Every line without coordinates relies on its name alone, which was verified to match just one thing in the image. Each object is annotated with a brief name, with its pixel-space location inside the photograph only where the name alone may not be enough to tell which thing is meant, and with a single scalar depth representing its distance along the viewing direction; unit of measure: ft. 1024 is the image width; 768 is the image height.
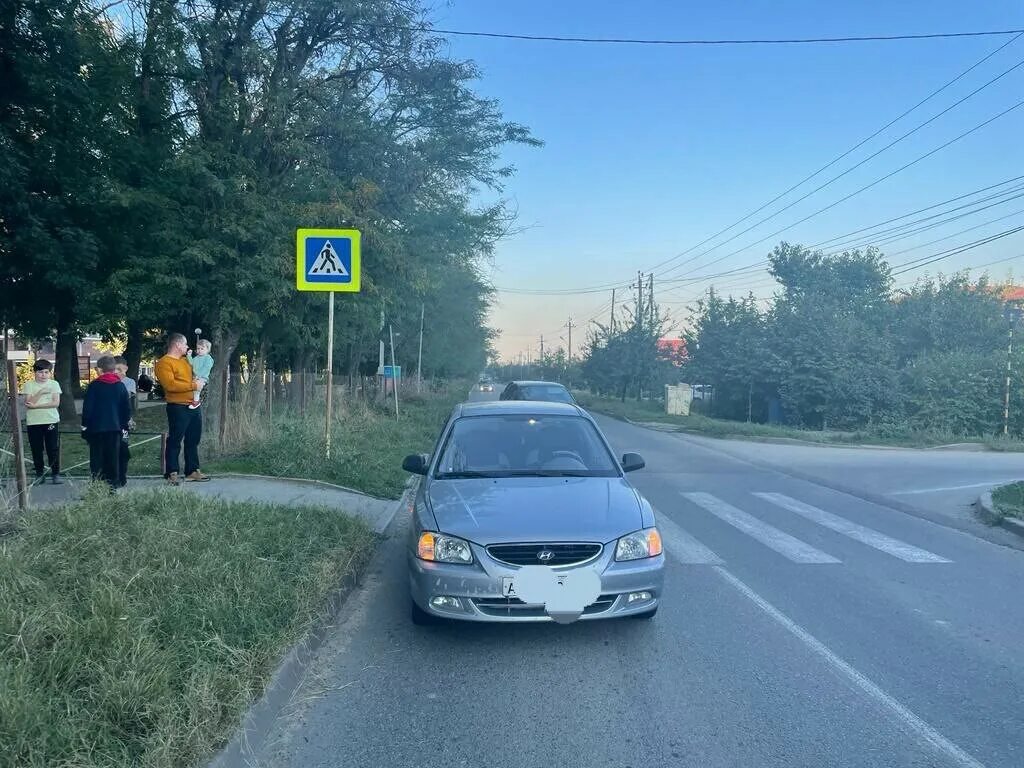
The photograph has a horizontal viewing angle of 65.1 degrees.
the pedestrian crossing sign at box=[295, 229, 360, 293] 34.53
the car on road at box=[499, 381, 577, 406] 64.15
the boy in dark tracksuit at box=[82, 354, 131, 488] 26.94
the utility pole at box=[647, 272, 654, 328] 151.02
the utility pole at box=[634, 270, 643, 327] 150.53
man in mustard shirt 30.12
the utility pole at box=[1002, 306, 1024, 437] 89.97
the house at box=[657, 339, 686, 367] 151.43
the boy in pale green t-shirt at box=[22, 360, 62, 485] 30.58
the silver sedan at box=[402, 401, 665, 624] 15.97
